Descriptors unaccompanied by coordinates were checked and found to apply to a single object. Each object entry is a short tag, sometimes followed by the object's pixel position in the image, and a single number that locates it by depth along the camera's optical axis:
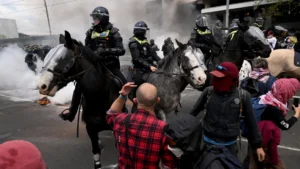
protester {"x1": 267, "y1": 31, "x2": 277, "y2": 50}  10.19
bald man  2.03
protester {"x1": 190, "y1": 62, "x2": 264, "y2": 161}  2.56
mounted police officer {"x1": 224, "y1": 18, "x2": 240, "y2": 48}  9.21
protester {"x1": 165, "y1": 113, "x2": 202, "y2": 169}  1.78
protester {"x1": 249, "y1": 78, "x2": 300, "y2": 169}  2.92
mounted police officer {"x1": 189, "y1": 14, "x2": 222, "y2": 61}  6.16
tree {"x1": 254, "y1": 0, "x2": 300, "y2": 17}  14.27
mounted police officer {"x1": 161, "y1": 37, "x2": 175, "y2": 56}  12.45
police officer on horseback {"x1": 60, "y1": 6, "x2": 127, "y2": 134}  4.04
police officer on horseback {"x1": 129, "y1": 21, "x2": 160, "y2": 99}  4.86
